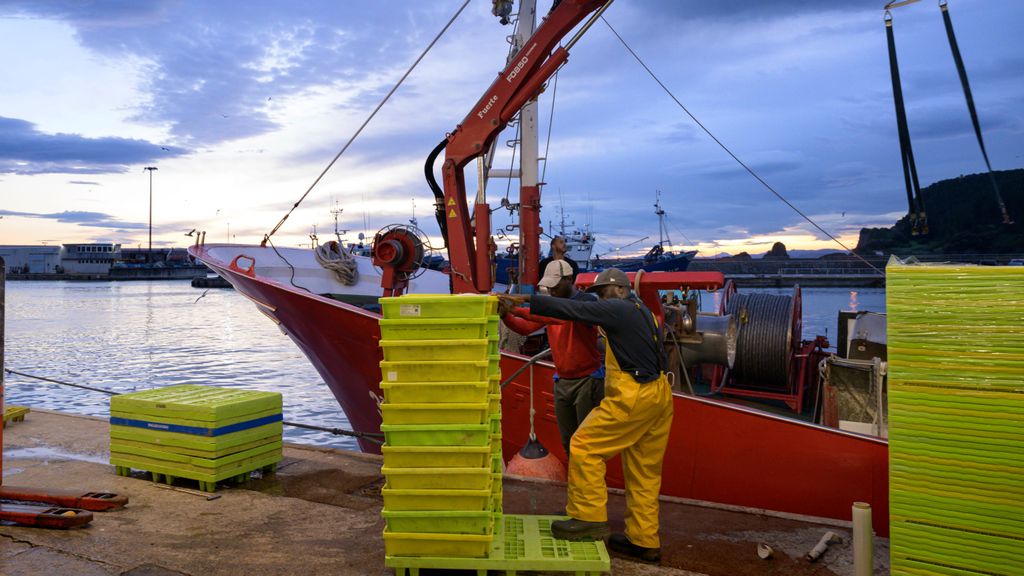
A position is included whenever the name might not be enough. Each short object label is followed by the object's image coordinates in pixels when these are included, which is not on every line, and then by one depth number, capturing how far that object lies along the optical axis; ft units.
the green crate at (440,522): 12.66
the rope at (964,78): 19.04
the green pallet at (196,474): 17.85
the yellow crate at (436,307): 13.12
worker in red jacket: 16.37
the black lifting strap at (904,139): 18.65
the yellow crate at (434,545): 12.66
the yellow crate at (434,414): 12.89
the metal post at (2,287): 15.10
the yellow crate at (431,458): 12.84
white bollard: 11.54
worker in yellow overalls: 13.41
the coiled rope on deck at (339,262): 40.88
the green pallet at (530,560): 12.53
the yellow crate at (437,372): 13.07
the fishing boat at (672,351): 18.88
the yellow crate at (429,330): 13.16
